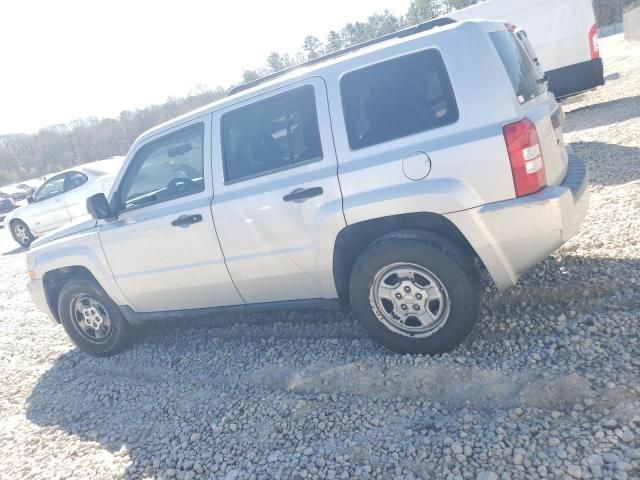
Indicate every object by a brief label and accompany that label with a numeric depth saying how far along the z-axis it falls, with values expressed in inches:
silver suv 112.8
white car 449.1
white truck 391.9
